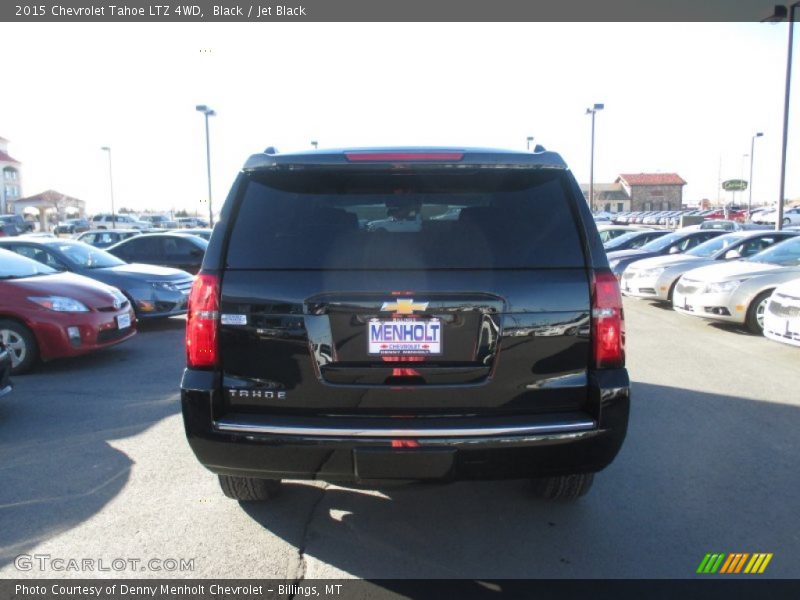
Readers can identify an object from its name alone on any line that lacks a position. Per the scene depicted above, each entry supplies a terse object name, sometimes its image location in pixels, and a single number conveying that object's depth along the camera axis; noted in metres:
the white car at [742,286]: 9.44
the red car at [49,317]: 7.11
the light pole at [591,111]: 27.61
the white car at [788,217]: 41.03
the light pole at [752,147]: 41.34
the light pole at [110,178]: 49.22
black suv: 2.84
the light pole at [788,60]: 15.53
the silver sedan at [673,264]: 12.18
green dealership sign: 58.09
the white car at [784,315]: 7.46
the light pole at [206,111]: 23.72
